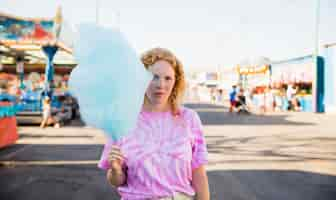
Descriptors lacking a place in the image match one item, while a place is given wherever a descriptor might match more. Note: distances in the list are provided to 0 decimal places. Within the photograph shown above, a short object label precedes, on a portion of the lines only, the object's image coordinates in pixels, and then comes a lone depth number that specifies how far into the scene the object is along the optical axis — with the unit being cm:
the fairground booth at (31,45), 1476
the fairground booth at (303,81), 2448
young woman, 169
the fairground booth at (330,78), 2346
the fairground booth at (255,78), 3108
